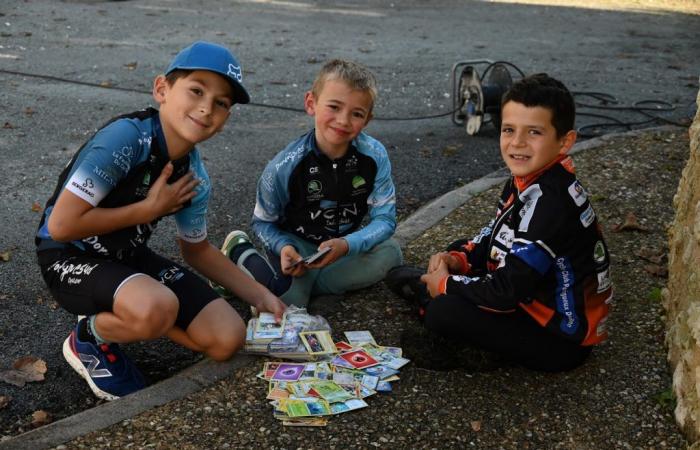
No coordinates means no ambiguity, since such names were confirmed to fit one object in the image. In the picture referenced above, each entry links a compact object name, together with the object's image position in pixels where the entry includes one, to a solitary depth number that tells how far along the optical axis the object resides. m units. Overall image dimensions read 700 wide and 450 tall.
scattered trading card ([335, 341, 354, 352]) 3.87
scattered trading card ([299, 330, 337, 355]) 3.77
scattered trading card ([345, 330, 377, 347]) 3.94
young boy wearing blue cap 3.49
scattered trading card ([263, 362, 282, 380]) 3.60
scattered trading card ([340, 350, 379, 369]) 3.70
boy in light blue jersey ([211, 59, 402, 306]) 4.23
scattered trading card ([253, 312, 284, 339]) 3.79
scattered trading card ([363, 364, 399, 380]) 3.62
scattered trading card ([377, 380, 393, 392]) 3.52
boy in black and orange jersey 3.45
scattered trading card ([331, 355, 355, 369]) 3.70
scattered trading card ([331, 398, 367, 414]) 3.36
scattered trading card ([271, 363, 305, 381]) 3.58
